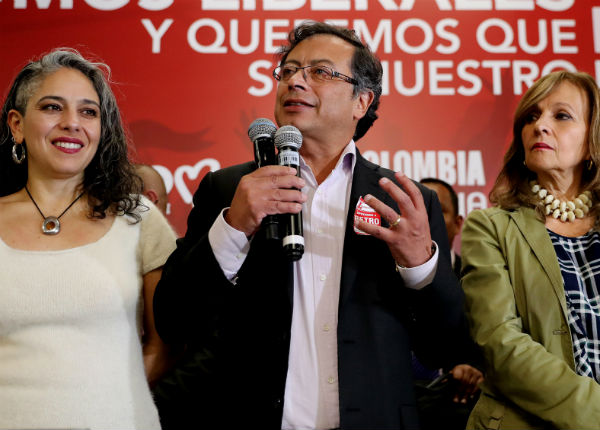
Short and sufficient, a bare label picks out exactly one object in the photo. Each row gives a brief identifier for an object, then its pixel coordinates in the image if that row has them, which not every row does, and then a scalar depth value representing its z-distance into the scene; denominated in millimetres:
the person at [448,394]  2703
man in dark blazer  1667
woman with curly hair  1708
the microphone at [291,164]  1495
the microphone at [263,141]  1743
